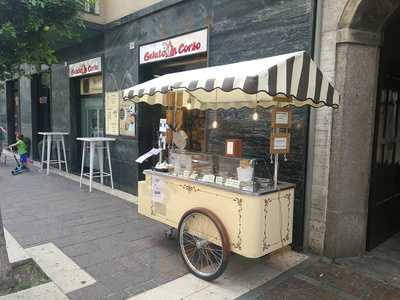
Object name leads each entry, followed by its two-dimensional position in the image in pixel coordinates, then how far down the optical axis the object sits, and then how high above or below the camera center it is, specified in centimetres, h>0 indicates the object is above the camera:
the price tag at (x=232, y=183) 360 -65
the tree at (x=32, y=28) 327 +86
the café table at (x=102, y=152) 749 -79
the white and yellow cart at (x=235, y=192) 305 -77
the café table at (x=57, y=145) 943 -84
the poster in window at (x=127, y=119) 740 -3
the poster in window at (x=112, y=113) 789 +9
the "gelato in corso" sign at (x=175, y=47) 577 +128
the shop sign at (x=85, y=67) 848 +124
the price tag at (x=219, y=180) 377 -64
